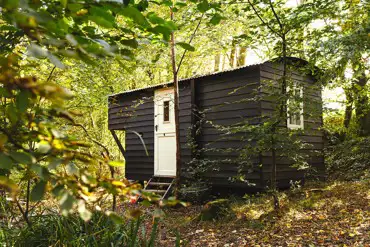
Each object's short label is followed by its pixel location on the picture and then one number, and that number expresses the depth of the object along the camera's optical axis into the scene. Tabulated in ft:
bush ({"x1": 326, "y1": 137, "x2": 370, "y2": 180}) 29.66
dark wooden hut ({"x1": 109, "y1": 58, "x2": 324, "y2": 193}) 25.81
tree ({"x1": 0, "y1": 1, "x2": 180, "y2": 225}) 2.45
